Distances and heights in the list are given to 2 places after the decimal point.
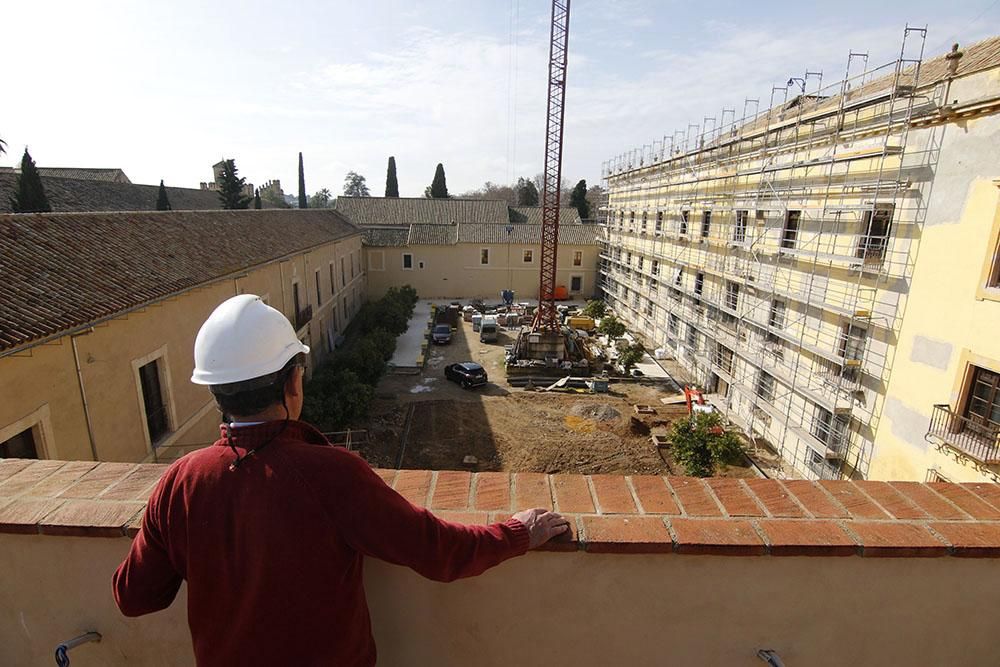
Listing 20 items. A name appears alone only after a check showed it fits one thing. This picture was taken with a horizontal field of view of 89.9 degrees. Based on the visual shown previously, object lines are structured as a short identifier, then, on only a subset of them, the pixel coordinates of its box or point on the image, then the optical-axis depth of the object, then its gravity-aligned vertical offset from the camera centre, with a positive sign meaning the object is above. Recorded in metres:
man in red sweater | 1.35 -0.87
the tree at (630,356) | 20.47 -5.61
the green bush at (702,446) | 12.51 -5.64
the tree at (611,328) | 25.19 -5.55
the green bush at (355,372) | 13.27 -5.09
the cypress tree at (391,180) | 51.38 +3.07
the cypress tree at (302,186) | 46.75 +2.07
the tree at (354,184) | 85.88 +4.29
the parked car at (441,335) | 25.12 -6.05
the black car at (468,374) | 19.12 -6.09
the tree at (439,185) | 49.16 +2.56
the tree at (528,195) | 56.22 +2.09
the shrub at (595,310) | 29.59 -5.48
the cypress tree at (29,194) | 18.08 +0.31
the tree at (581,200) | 46.60 +1.35
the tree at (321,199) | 77.81 +1.55
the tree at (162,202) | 27.91 +0.20
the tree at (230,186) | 35.22 +1.46
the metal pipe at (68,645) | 1.86 -1.65
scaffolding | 10.54 -1.03
